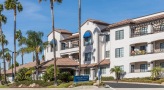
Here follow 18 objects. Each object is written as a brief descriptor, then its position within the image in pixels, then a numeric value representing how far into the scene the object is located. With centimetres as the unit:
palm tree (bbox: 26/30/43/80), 4606
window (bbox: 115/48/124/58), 4175
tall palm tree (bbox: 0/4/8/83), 4751
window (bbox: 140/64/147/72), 3918
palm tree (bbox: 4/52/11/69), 7119
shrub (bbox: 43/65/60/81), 3696
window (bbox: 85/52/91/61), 4730
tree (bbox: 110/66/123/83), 4040
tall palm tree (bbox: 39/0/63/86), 3373
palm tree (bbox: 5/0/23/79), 4551
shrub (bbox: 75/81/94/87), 2686
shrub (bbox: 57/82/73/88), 2937
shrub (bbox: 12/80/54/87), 3411
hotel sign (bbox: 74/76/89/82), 2852
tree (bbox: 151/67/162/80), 3548
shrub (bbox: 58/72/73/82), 3720
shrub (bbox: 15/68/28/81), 4410
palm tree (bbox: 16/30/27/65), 4669
